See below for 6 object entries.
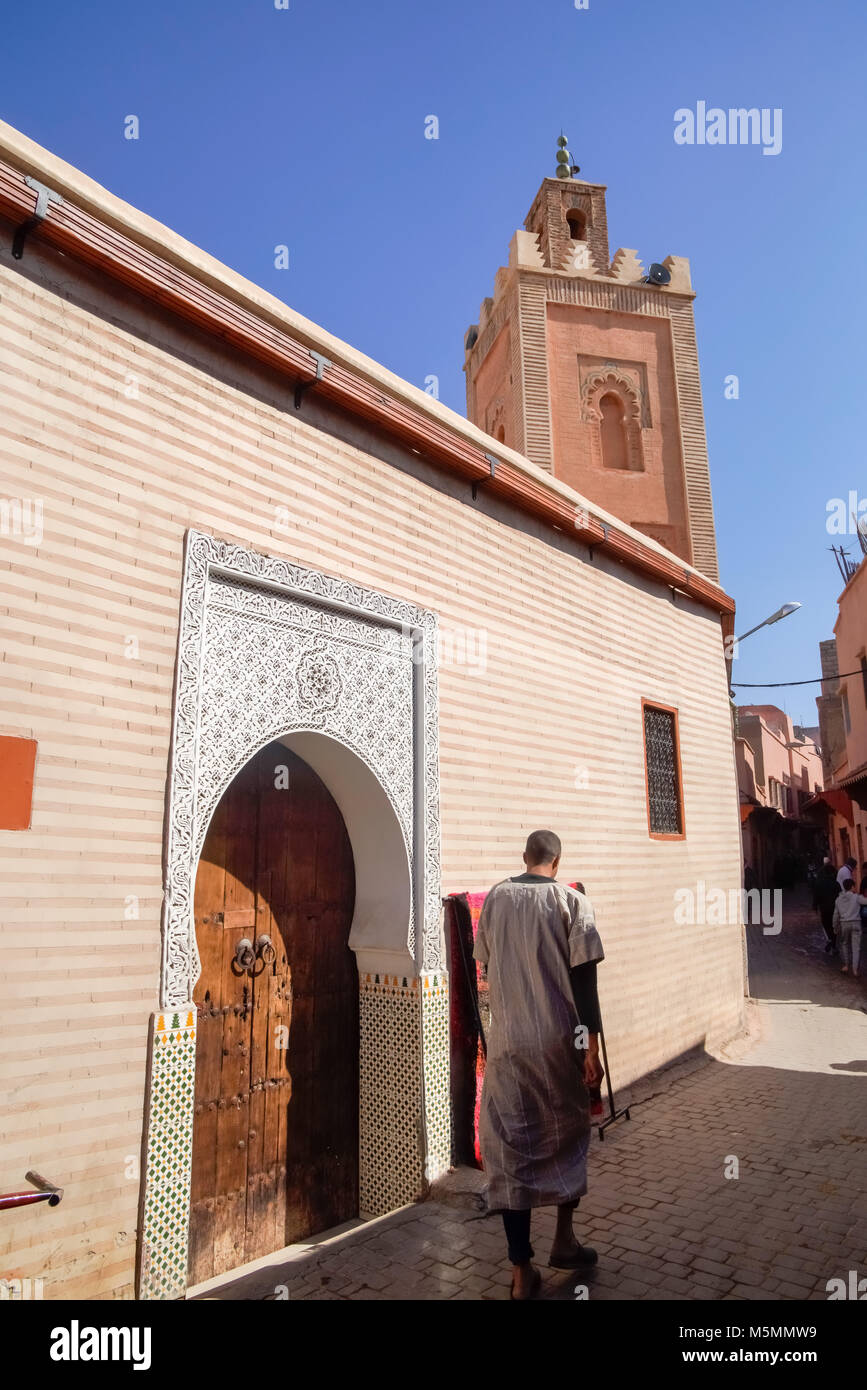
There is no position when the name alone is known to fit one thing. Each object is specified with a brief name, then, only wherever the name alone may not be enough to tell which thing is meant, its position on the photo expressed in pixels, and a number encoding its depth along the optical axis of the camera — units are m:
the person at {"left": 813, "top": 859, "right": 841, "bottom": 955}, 14.71
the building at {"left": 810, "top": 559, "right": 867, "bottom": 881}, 16.80
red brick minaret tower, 13.69
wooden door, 3.61
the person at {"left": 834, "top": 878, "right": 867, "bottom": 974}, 11.79
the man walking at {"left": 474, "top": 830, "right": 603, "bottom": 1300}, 3.06
